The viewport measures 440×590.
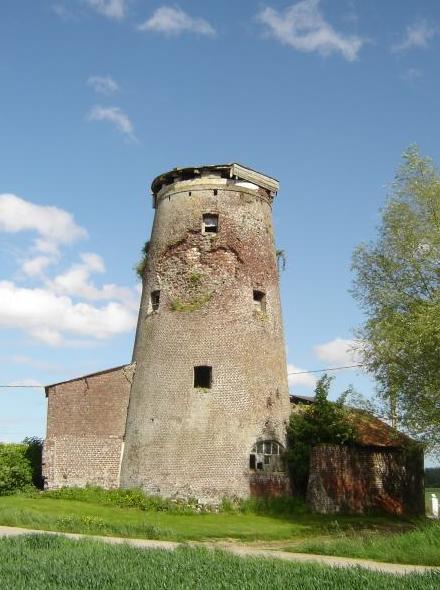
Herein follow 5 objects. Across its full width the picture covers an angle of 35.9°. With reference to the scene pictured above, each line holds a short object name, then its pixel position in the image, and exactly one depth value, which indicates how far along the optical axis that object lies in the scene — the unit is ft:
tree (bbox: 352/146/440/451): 63.62
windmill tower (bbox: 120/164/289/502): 80.48
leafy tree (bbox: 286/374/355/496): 83.61
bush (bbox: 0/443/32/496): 88.58
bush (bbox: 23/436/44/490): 91.91
